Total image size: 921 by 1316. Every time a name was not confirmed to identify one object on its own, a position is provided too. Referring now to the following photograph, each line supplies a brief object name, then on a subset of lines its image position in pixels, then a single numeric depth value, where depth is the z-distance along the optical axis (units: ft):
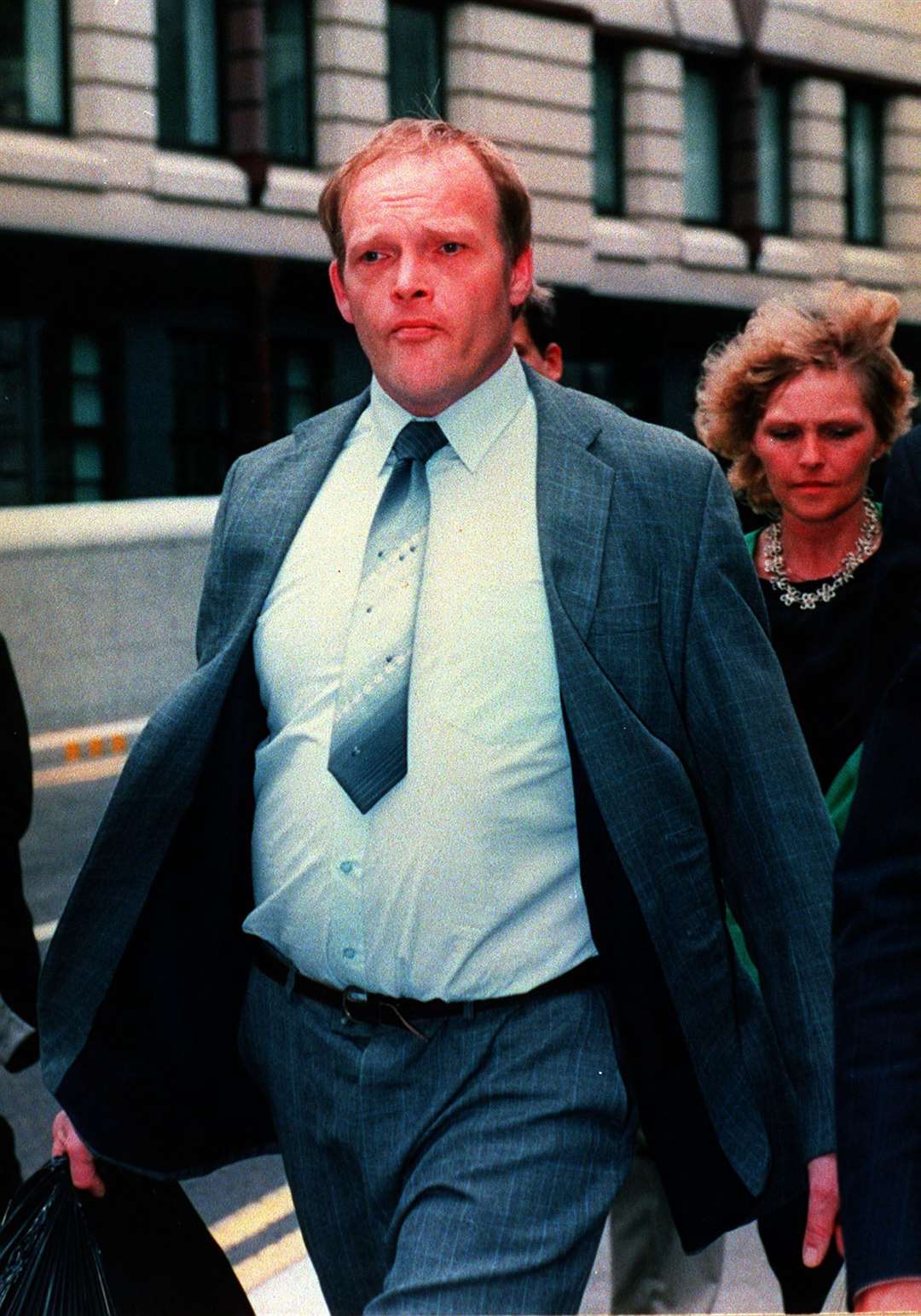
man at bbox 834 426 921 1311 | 5.10
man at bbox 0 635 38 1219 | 11.12
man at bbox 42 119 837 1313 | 7.68
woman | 10.21
